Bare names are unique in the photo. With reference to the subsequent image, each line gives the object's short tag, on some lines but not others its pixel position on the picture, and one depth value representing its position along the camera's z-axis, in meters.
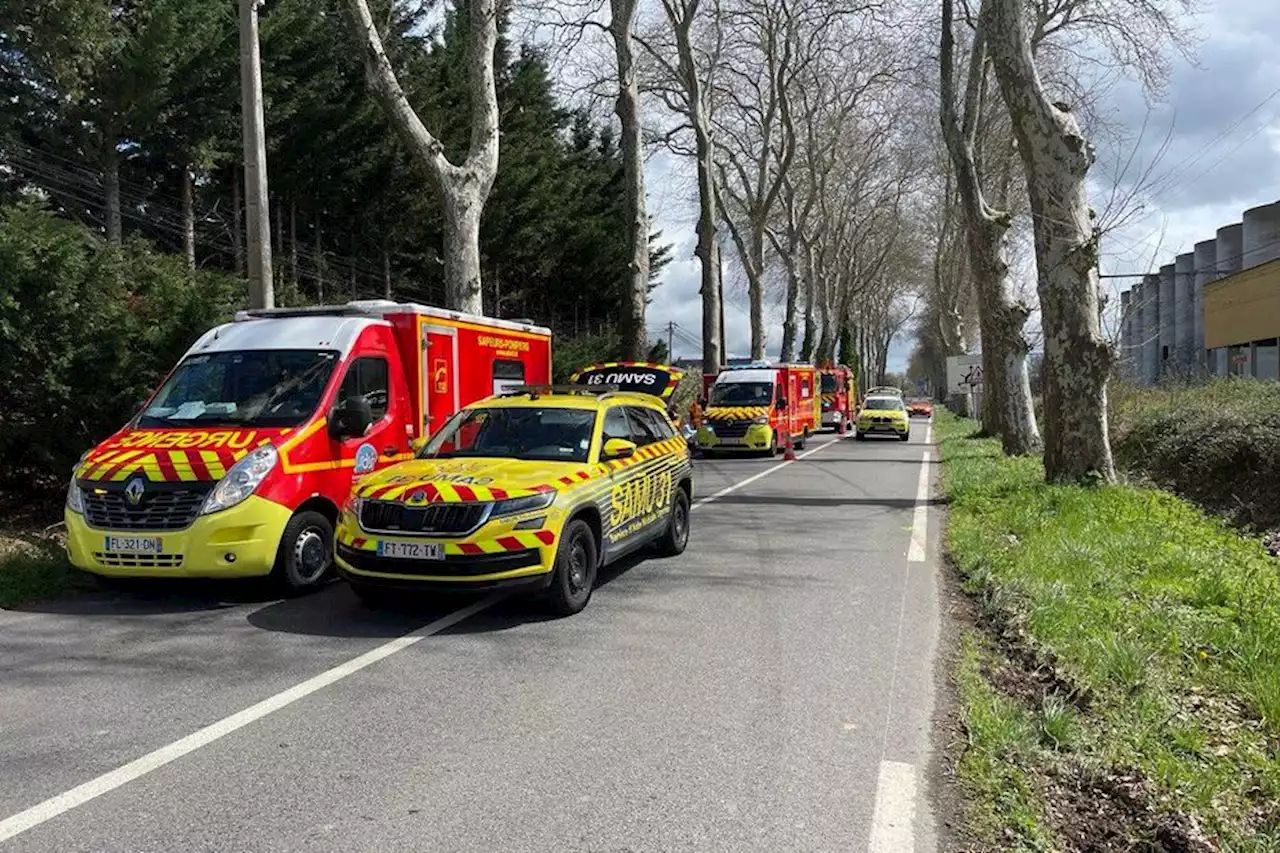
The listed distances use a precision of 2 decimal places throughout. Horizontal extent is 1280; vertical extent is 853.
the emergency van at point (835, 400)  38.94
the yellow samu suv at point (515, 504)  6.67
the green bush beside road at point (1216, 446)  12.79
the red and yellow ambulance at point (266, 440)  7.32
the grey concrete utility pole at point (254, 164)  10.95
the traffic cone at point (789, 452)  23.50
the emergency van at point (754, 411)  23.73
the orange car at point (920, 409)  55.53
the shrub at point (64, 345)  10.39
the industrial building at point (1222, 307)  37.38
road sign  39.06
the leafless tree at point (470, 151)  14.27
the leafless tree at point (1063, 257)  12.83
